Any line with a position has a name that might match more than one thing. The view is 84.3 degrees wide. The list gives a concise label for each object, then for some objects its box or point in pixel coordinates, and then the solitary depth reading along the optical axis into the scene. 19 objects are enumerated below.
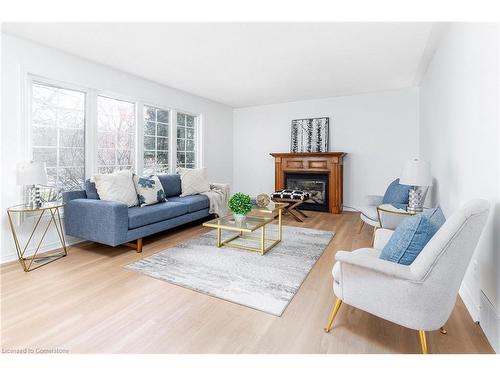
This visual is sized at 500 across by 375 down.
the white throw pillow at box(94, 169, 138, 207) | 3.38
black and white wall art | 5.89
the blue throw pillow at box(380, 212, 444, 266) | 1.53
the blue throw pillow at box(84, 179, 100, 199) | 3.41
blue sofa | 2.96
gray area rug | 2.21
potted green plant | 3.21
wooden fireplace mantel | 5.59
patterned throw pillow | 3.69
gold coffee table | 3.13
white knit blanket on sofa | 4.59
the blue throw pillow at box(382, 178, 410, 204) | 3.53
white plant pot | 3.26
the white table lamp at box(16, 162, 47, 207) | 2.76
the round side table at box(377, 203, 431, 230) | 3.10
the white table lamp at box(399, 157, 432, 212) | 2.84
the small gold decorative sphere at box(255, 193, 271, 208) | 3.76
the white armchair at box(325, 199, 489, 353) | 1.36
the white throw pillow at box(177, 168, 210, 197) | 4.60
